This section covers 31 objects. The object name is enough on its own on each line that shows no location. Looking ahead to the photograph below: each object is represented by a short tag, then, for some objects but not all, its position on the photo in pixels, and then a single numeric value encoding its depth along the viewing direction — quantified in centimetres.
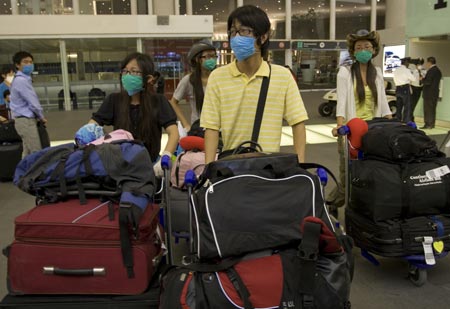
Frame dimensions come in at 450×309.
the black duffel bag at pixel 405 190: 309
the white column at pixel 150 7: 2368
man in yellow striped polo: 254
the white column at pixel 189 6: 2500
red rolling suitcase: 202
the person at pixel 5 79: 852
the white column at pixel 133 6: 2385
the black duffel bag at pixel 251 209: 188
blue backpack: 217
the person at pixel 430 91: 1076
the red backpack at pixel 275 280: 181
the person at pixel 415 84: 1130
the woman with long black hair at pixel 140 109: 299
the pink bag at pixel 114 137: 245
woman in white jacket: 396
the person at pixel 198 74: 435
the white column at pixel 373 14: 2808
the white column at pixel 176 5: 2406
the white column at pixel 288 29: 2653
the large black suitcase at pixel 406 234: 309
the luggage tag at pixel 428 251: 308
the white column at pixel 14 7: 2169
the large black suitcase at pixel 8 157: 696
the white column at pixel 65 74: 1711
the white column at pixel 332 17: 2725
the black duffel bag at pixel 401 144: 311
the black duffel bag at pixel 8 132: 699
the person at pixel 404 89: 1098
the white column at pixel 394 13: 2777
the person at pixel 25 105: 653
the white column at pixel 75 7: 2290
